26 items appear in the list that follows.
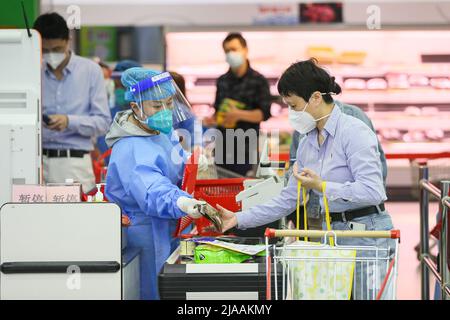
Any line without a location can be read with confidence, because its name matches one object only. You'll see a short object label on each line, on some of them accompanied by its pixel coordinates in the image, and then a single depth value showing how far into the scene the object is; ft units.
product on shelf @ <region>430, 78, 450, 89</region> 65.17
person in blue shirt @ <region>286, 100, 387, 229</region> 25.02
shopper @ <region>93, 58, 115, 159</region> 48.34
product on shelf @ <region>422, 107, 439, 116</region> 65.53
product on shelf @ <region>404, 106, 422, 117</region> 65.53
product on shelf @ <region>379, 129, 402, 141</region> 65.17
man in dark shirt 43.20
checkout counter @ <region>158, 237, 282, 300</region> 20.77
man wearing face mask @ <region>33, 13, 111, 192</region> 35.88
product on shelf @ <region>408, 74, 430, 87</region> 65.39
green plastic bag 22.24
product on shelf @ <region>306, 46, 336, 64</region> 63.87
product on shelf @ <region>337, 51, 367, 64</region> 64.63
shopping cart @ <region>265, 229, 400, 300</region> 19.51
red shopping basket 25.92
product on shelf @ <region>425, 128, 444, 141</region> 65.39
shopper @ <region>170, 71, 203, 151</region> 36.24
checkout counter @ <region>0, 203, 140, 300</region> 20.75
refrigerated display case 63.87
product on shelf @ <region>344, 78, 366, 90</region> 65.93
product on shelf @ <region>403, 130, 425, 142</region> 65.35
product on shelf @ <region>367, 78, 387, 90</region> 65.71
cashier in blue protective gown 24.53
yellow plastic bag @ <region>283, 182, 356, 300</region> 19.68
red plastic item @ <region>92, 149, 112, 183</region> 38.39
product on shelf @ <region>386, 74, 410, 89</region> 65.30
